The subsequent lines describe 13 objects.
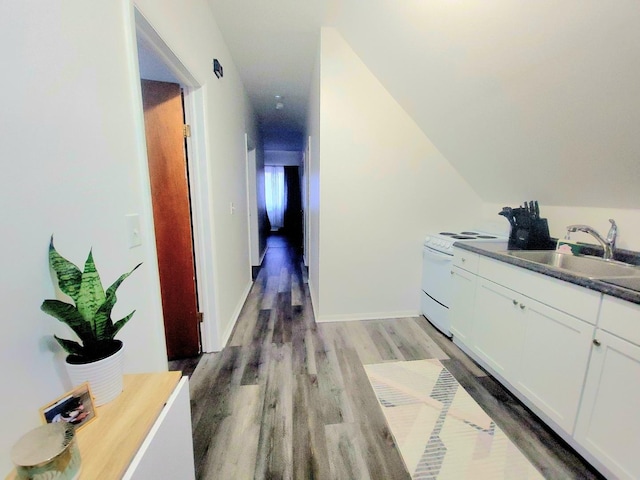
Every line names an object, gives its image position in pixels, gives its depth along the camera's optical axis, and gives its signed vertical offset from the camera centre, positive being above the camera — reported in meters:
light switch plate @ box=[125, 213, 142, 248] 1.05 -0.14
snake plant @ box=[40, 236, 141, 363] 0.67 -0.30
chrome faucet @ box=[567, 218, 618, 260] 1.63 -0.22
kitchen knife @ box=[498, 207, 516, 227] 2.11 -0.10
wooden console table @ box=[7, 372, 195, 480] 0.61 -0.60
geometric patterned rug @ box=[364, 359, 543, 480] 1.28 -1.27
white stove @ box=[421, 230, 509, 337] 2.42 -0.67
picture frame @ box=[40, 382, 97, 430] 0.63 -0.52
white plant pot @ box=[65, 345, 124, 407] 0.70 -0.49
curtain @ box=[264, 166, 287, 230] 8.78 +0.14
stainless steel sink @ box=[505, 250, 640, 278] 1.56 -0.40
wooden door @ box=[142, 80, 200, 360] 1.87 -0.12
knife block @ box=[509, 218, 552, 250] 2.03 -0.25
